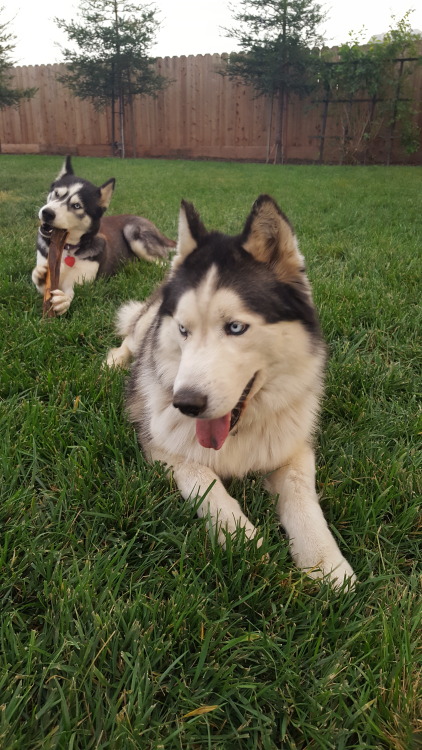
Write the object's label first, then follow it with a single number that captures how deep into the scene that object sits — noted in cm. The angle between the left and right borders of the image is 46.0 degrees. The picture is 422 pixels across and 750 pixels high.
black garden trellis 1305
